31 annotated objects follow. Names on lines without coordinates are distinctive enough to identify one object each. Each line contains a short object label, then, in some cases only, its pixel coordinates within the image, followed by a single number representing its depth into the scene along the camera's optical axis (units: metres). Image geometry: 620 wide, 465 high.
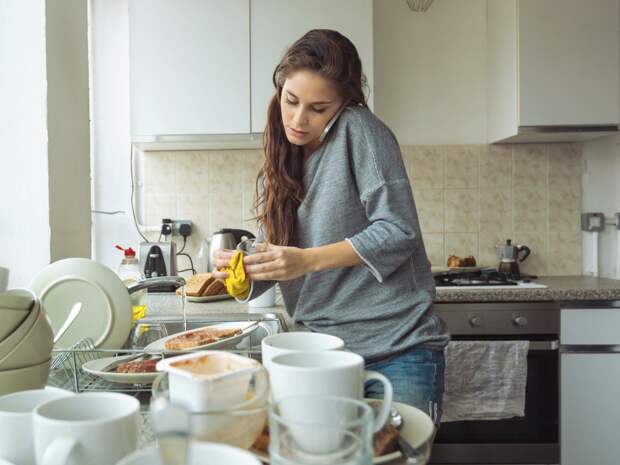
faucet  0.99
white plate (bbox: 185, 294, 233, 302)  1.82
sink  1.17
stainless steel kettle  2.28
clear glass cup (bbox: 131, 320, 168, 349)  1.05
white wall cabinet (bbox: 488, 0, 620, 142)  2.36
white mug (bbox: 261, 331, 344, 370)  0.60
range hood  2.39
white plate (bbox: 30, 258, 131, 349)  0.93
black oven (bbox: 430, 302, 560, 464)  2.12
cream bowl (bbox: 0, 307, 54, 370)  0.58
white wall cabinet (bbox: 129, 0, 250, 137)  2.40
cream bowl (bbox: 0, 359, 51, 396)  0.58
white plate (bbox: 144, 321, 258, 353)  0.93
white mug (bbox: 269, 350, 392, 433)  0.48
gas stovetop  2.21
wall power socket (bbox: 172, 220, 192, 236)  2.72
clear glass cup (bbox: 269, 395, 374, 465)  0.40
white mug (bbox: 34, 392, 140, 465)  0.41
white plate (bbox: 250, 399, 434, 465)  0.48
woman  1.10
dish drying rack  0.72
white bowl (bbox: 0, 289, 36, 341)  0.58
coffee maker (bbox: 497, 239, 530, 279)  2.56
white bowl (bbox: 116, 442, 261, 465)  0.39
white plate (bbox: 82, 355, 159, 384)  0.75
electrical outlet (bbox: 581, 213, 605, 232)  2.65
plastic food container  0.45
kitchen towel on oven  2.11
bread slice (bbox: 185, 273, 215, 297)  1.83
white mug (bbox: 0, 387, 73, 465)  0.46
